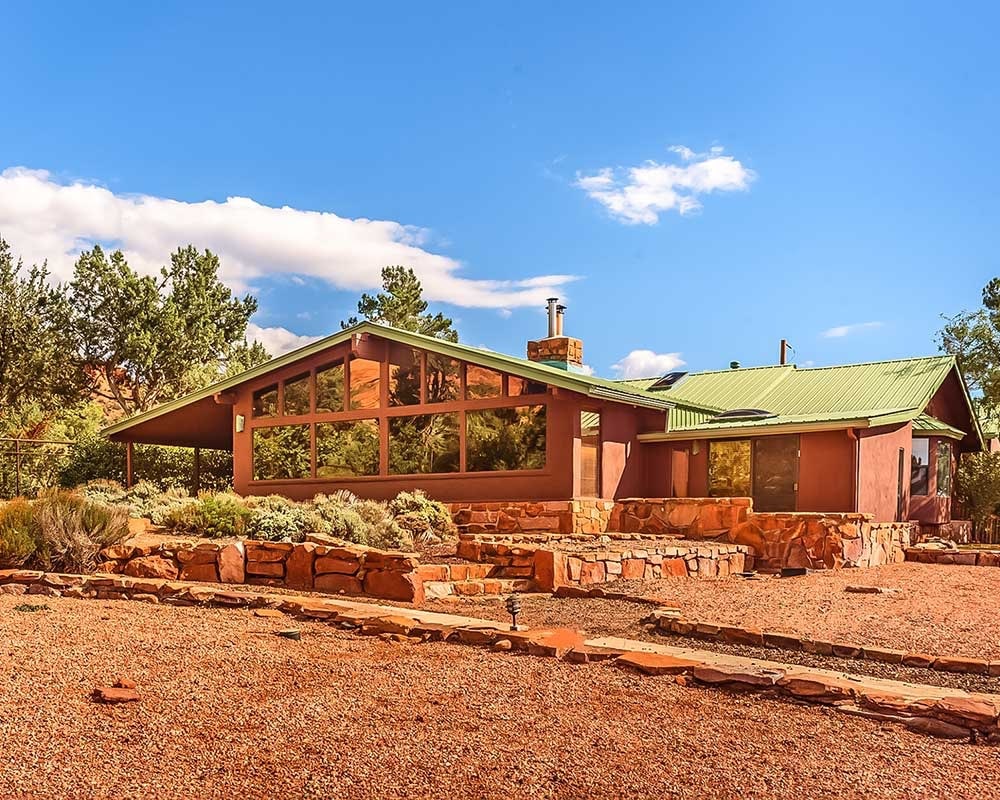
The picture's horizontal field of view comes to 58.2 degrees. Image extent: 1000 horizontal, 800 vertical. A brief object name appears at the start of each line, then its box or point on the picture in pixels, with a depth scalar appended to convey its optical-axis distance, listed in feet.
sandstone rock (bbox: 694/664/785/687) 16.81
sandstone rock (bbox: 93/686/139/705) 15.71
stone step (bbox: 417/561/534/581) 30.22
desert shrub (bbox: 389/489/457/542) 48.40
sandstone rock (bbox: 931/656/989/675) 19.47
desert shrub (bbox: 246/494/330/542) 38.88
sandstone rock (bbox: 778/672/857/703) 16.03
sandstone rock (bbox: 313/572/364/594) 30.32
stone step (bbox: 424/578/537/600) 29.84
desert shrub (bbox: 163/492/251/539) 41.42
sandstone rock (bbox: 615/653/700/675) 17.90
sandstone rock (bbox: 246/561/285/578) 32.45
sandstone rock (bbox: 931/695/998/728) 14.61
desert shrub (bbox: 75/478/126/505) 55.47
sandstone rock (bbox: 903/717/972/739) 14.60
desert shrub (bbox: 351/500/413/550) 42.16
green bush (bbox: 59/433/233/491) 79.36
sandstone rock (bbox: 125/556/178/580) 32.53
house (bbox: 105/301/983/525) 53.52
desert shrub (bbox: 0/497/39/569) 31.94
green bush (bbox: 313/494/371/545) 41.63
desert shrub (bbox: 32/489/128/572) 32.30
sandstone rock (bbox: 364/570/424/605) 28.73
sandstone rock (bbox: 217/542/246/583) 32.73
